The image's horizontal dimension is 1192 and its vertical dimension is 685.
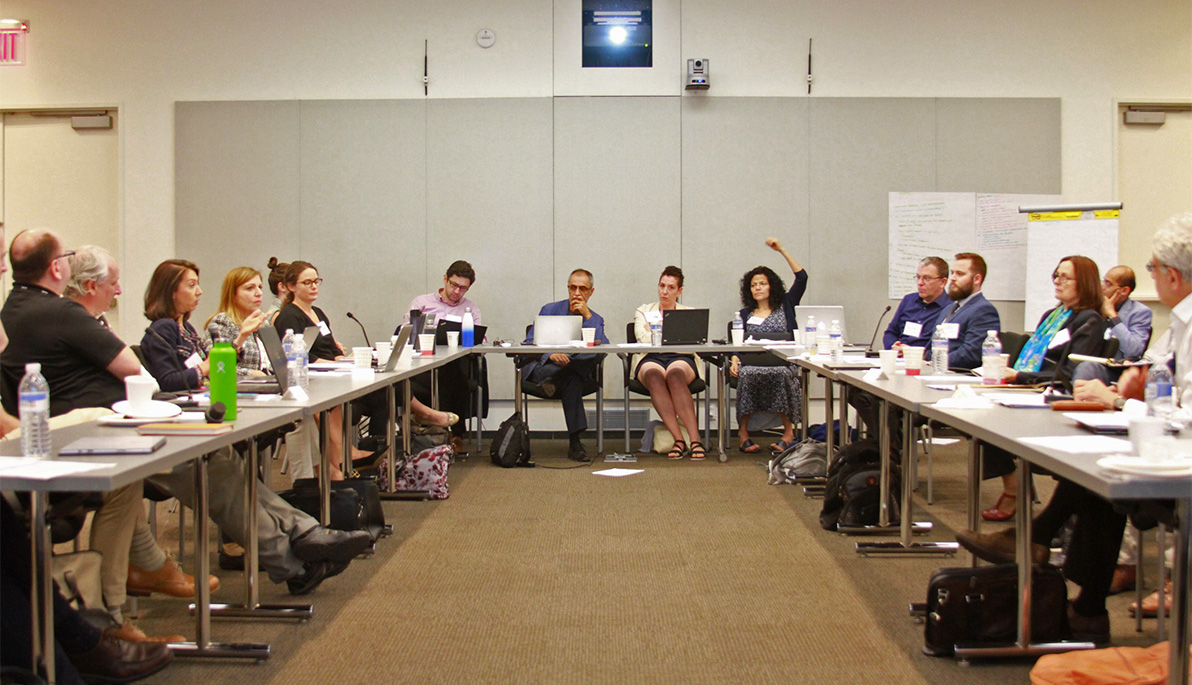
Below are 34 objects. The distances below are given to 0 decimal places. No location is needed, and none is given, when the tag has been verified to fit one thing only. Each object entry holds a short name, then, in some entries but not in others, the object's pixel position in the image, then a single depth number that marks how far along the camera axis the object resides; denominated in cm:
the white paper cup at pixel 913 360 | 387
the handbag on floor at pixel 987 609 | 251
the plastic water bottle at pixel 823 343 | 499
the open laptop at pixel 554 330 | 613
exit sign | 707
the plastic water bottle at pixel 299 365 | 332
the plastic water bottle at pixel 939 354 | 403
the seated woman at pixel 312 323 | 480
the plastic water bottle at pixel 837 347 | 465
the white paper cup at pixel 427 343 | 532
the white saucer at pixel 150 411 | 252
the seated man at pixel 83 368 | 272
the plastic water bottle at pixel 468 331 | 601
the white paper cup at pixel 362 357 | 429
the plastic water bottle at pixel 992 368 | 343
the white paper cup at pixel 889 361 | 379
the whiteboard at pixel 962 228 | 708
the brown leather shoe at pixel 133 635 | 257
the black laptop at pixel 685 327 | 603
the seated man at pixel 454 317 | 617
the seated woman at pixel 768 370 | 623
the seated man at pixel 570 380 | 609
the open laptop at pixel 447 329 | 618
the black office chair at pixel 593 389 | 616
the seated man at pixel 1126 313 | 470
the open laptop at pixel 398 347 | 439
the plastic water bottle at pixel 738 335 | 608
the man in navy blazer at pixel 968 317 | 469
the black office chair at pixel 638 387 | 614
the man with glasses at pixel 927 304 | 523
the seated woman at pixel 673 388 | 612
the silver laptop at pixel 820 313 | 695
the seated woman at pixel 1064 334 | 357
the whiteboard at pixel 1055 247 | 661
